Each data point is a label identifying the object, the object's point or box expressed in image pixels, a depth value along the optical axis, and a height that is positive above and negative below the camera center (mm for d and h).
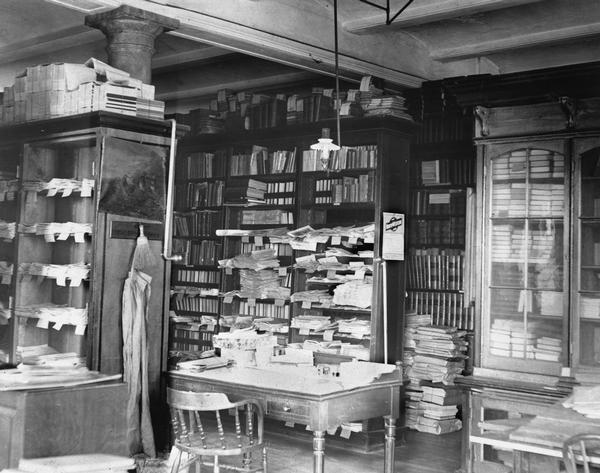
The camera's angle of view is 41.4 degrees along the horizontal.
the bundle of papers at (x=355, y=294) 7074 -41
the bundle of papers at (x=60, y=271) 5523 +69
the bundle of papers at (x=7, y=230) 6377 +397
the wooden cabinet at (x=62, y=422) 3998 -735
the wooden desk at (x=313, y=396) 4637 -667
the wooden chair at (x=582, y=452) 3205 -645
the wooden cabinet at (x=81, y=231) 5266 +361
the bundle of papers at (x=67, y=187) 5645 +687
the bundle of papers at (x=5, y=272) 6371 +59
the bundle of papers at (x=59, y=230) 5538 +371
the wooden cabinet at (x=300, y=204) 7125 +827
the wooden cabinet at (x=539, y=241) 5562 +387
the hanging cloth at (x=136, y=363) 5293 -536
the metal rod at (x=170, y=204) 5598 +567
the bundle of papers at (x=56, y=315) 5527 -249
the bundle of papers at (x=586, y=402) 3969 -555
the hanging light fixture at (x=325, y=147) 5422 +971
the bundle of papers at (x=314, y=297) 7410 -90
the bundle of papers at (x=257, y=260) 7914 +263
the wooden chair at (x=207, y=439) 4590 -933
